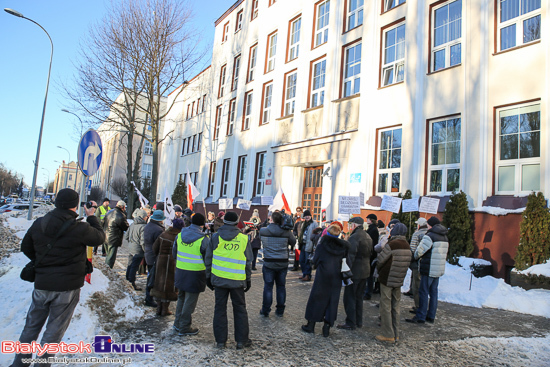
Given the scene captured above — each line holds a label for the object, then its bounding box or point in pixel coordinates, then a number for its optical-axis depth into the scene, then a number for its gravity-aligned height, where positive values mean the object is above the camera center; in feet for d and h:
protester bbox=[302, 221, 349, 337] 19.22 -3.66
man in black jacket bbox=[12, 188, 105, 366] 12.46 -2.51
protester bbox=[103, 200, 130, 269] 29.58 -2.57
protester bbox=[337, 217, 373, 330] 20.98 -3.34
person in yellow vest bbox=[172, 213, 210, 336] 18.06 -3.36
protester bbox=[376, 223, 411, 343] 18.79 -3.31
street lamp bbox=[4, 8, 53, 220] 70.33 +8.92
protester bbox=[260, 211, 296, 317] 22.49 -3.01
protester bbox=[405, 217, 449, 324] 22.52 -2.90
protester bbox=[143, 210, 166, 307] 23.21 -2.35
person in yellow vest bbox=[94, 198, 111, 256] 42.39 -1.47
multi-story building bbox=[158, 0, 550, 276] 34.27 +13.49
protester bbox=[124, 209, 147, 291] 27.12 -3.50
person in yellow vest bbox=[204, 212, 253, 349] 16.75 -3.12
